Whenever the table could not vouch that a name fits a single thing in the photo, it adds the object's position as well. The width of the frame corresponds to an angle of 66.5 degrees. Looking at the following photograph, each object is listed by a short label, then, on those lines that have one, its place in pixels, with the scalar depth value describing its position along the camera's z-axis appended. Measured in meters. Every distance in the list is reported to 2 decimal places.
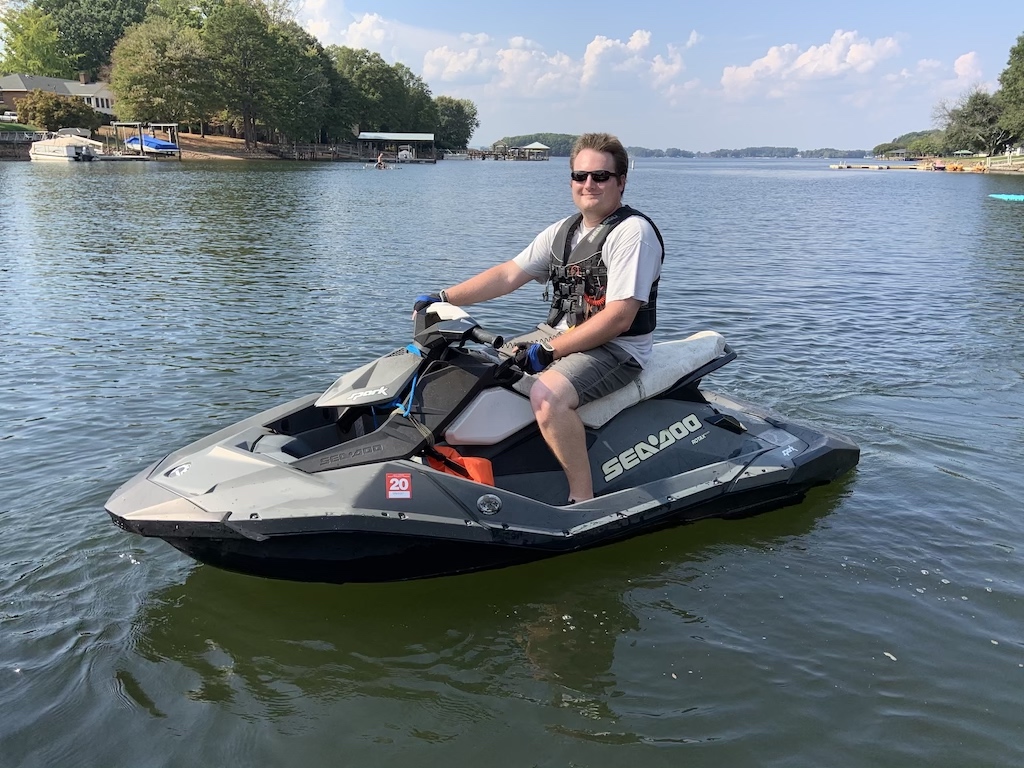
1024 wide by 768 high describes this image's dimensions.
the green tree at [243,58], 74.94
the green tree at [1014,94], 73.69
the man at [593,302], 4.20
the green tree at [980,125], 86.94
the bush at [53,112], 62.31
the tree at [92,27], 99.31
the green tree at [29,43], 90.44
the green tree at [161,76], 66.50
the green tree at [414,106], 122.61
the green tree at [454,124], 148.00
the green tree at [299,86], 79.75
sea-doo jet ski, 3.76
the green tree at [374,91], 108.69
